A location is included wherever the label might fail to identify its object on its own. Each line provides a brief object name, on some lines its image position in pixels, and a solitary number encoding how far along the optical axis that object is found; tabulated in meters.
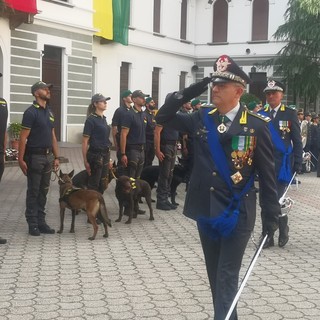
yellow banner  25.20
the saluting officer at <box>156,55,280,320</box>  4.18
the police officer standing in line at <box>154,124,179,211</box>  10.80
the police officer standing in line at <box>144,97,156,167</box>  11.84
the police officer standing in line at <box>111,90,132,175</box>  10.20
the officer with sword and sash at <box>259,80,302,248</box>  7.68
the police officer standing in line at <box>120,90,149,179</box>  10.03
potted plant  18.92
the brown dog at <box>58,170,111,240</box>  8.23
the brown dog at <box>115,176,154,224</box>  9.43
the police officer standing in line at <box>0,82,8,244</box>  7.88
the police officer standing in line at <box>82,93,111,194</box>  9.12
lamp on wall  36.22
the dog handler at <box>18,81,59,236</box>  8.04
